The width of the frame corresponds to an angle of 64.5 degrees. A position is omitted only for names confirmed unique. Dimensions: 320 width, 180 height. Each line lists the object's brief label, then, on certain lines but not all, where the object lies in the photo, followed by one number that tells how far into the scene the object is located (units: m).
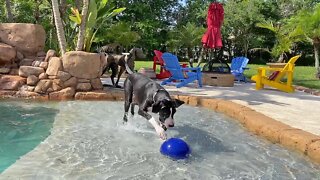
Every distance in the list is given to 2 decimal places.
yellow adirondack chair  7.44
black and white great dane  3.07
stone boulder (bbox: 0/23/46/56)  6.74
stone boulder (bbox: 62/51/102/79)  6.24
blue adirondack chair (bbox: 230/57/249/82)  9.40
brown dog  7.13
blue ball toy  2.85
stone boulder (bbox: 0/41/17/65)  6.48
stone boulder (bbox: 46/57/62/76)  6.24
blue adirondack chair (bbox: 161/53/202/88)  7.54
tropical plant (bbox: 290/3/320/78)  9.40
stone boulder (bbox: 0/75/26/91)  6.17
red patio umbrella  8.48
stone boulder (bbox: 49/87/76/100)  6.12
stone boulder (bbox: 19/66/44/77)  6.32
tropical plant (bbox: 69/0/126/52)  7.46
